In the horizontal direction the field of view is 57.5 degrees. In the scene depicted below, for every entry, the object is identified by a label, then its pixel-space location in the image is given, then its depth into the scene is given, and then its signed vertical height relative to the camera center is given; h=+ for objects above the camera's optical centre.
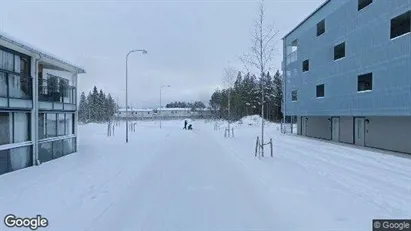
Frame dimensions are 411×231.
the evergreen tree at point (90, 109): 107.75 +1.21
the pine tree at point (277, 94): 84.68 +4.43
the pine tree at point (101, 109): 109.44 +1.24
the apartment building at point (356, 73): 21.97 +3.04
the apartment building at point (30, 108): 14.07 +0.21
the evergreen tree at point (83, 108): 109.57 +1.63
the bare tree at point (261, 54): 20.98 +3.34
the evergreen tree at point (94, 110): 108.12 +0.93
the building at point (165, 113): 158.71 +0.17
